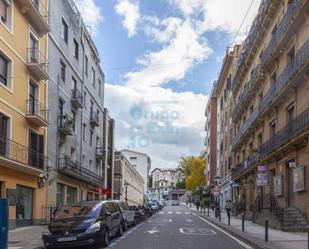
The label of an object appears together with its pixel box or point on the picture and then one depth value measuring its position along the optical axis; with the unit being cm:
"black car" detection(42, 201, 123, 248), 955
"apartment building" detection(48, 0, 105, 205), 1985
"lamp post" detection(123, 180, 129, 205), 4178
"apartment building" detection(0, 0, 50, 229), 1487
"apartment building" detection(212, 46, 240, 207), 3502
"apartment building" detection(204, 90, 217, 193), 5140
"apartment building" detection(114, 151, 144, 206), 4019
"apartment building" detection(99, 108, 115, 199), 3305
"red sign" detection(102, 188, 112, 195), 3122
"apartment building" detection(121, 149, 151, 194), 7266
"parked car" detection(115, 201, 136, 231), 1340
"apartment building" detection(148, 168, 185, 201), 9768
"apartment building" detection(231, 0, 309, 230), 1444
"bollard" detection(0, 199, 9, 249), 655
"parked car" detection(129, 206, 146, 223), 1861
